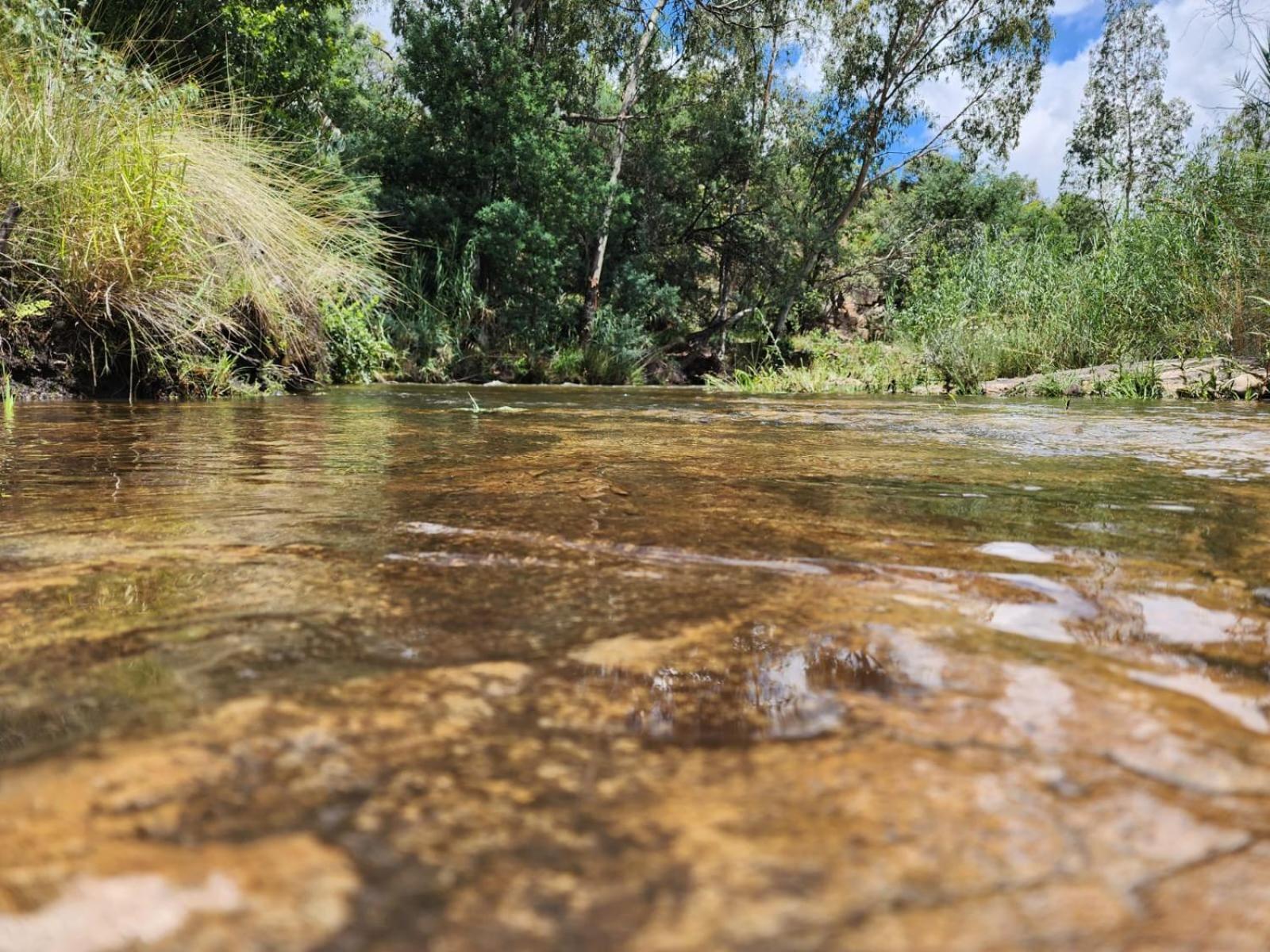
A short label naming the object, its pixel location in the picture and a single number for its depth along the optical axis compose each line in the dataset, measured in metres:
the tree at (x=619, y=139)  14.16
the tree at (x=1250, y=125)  6.10
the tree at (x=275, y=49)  9.62
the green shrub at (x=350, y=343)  7.00
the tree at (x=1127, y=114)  23.36
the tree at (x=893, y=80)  15.38
